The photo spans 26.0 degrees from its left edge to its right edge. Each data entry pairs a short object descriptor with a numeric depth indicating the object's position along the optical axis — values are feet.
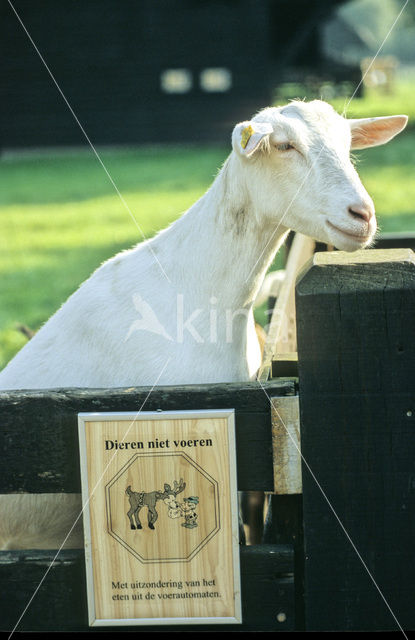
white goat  9.48
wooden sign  7.15
